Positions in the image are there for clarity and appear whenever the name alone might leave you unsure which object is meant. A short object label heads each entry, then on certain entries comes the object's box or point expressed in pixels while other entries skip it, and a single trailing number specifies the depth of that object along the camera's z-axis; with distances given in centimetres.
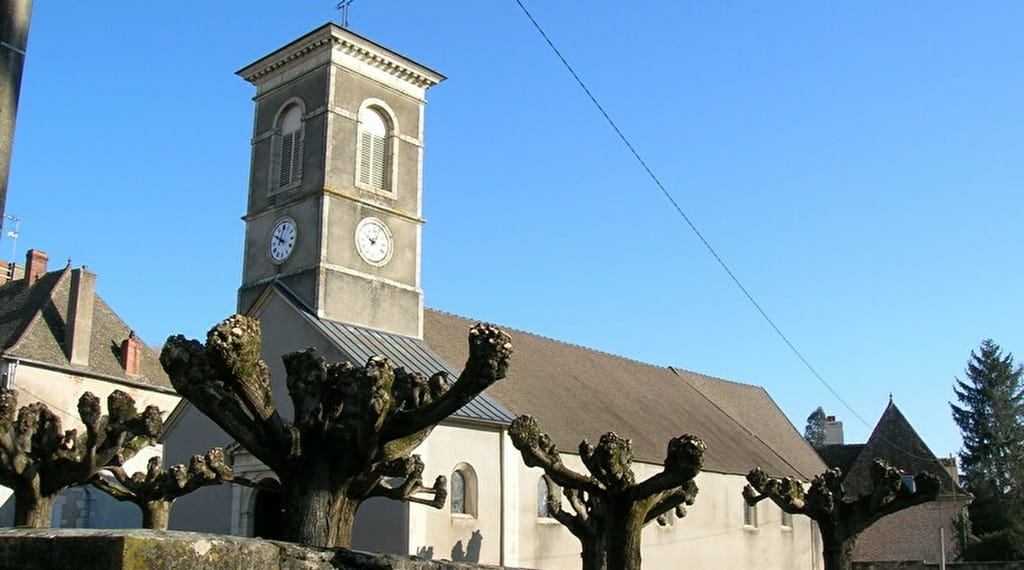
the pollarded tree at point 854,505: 2025
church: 2273
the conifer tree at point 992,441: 4750
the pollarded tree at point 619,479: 1501
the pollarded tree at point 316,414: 1100
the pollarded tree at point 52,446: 1465
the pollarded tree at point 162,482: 1717
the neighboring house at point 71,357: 3341
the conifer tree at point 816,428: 10678
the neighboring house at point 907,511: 4188
